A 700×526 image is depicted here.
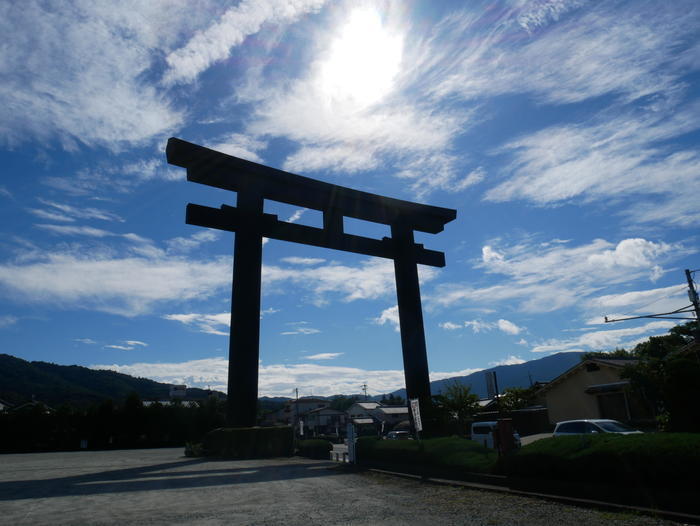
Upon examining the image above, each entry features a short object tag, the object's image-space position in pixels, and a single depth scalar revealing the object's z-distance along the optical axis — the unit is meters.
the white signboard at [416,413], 14.76
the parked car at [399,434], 41.26
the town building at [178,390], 93.50
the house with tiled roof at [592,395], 26.44
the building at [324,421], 75.06
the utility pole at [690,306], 21.28
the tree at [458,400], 22.71
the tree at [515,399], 37.84
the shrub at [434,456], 11.30
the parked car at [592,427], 14.96
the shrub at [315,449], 20.92
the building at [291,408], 90.99
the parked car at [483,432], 21.75
